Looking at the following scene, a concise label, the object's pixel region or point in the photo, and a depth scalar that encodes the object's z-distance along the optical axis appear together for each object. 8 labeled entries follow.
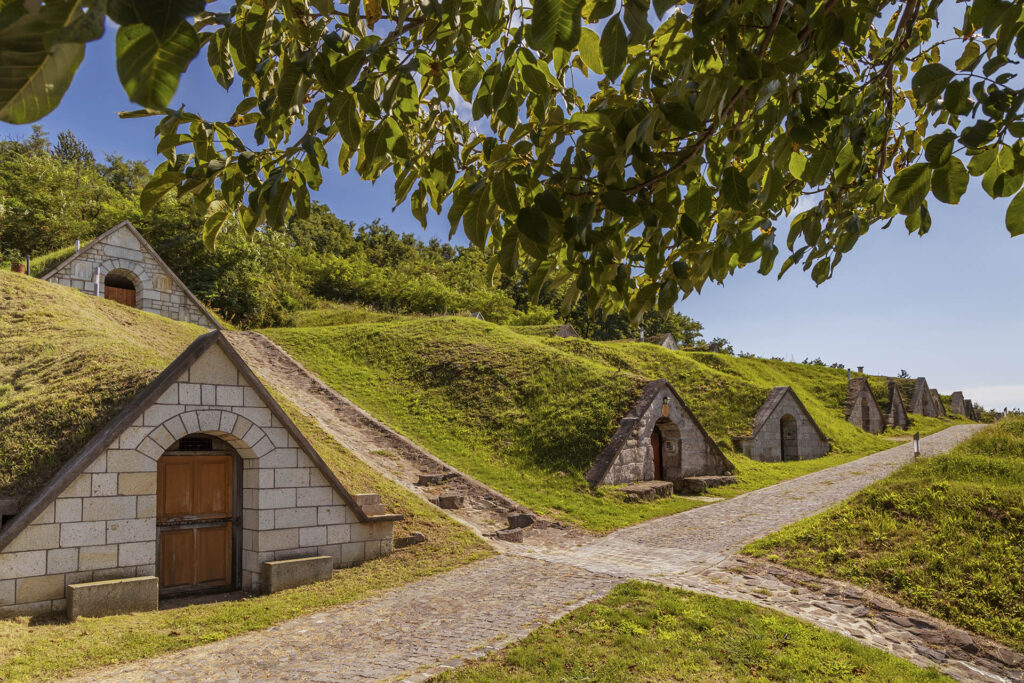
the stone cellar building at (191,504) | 7.07
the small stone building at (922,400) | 39.00
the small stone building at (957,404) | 46.44
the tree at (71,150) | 50.69
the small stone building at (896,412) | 33.38
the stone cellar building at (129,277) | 18.50
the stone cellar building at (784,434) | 20.59
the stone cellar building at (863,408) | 29.58
